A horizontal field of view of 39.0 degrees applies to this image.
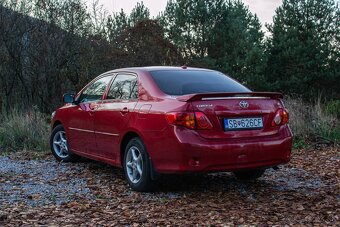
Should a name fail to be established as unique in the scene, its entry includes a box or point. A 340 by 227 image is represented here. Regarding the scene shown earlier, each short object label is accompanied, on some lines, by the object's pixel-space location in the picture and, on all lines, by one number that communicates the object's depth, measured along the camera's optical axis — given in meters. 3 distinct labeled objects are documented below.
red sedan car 5.20
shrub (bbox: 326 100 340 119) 13.27
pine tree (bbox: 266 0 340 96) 31.83
